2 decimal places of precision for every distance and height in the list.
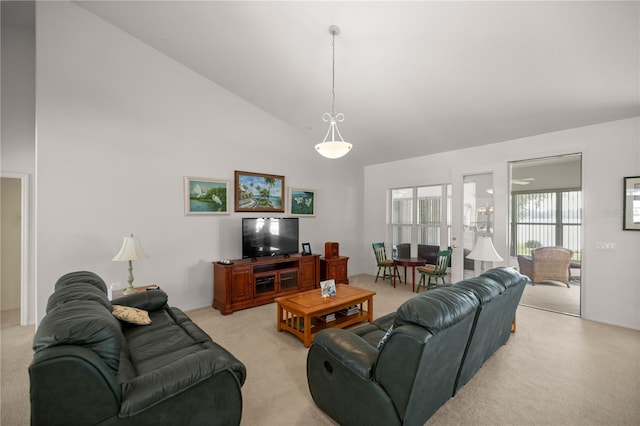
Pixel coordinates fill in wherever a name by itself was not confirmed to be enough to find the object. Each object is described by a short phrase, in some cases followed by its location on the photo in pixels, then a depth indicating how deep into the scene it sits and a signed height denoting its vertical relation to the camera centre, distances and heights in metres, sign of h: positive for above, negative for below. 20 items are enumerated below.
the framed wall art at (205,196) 4.32 +0.25
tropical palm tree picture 4.83 +0.35
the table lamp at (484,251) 3.62 -0.52
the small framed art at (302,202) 5.57 +0.20
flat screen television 4.61 -0.43
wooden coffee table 3.13 -1.14
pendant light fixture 3.03 +0.71
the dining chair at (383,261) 5.92 -1.07
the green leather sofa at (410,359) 1.54 -0.93
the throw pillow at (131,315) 2.39 -0.91
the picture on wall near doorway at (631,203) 3.54 +0.12
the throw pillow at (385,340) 1.66 -0.77
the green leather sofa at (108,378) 1.24 -0.89
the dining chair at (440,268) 5.06 -1.02
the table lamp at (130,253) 3.22 -0.49
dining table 5.43 -1.00
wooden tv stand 4.22 -1.13
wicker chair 5.20 -0.97
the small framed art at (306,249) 5.38 -0.72
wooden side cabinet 5.59 -1.17
